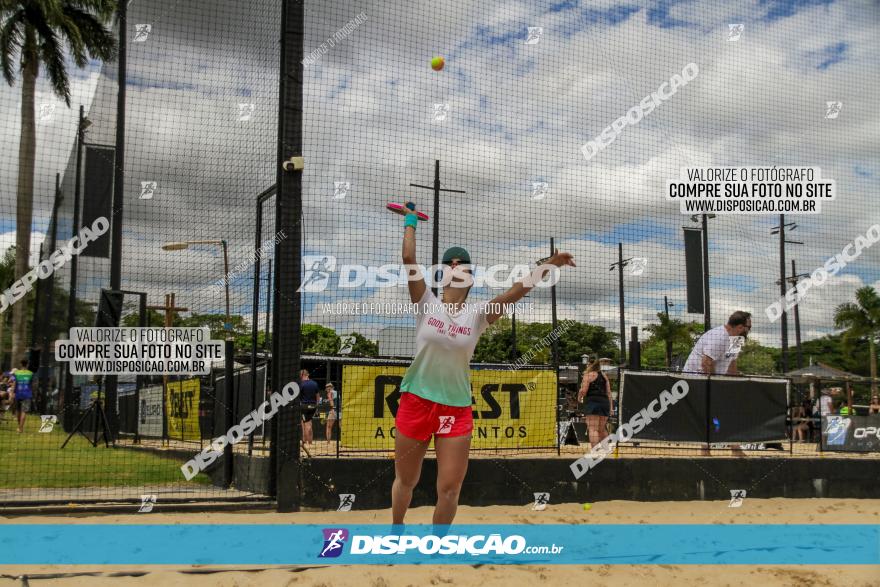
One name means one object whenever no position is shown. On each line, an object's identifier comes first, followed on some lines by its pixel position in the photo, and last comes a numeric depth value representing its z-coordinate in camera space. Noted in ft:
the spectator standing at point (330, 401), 42.77
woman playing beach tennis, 14.17
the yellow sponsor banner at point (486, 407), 23.13
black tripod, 35.60
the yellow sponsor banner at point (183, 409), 32.99
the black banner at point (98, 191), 44.63
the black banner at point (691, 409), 29.19
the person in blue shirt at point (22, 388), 48.68
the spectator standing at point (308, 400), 37.09
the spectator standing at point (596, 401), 34.12
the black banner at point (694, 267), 25.88
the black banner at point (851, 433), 35.73
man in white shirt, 25.68
